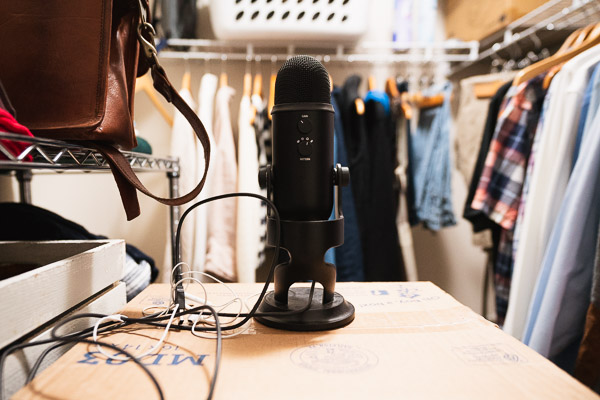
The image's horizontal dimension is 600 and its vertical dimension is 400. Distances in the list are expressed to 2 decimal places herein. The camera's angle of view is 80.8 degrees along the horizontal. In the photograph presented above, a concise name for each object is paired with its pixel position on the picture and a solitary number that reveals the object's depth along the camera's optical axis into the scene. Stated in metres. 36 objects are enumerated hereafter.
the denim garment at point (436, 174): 1.15
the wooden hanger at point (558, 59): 0.80
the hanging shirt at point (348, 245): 1.04
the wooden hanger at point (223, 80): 1.15
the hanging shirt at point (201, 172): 1.02
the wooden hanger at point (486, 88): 1.10
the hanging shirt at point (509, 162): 0.89
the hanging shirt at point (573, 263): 0.60
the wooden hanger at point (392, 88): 1.19
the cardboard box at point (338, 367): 0.31
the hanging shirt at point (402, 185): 1.16
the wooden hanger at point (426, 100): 1.20
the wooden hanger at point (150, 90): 1.11
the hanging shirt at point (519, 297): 0.74
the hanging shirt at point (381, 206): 1.09
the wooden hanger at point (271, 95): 1.18
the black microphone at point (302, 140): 0.44
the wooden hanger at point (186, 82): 1.13
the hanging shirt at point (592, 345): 0.55
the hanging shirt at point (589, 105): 0.65
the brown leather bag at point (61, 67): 0.44
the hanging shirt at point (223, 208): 1.02
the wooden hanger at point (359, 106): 1.08
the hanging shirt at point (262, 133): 1.08
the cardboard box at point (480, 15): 1.05
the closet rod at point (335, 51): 1.19
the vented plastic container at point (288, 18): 1.08
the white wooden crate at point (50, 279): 0.33
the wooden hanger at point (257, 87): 1.14
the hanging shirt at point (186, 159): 1.02
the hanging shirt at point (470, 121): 1.13
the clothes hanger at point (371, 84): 1.21
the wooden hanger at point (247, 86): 1.11
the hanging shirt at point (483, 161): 0.99
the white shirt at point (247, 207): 1.01
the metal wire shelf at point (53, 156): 0.37
